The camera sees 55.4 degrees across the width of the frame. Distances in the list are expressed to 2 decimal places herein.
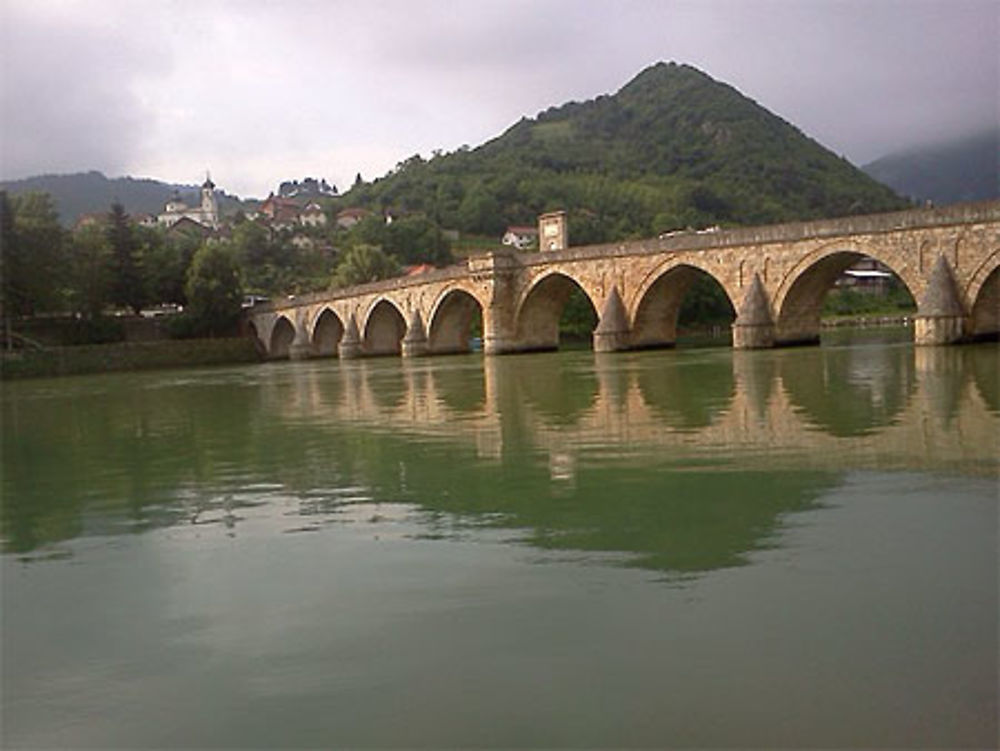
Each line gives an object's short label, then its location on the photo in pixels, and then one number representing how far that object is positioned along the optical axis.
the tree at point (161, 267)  66.56
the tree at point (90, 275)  60.84
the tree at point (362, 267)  76.69
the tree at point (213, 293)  65.88
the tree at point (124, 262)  63.84
